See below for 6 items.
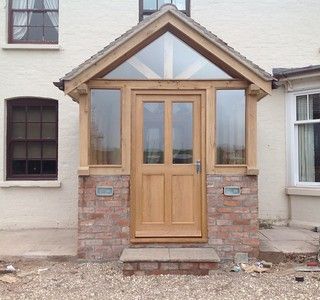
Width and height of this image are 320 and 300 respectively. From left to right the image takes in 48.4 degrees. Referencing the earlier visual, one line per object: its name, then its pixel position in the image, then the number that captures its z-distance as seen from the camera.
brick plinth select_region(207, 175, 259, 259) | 6.17
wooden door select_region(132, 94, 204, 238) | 6.25
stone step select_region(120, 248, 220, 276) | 5.58
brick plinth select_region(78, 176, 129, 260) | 6.13
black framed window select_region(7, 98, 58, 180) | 8.91
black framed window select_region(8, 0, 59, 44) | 9.16
